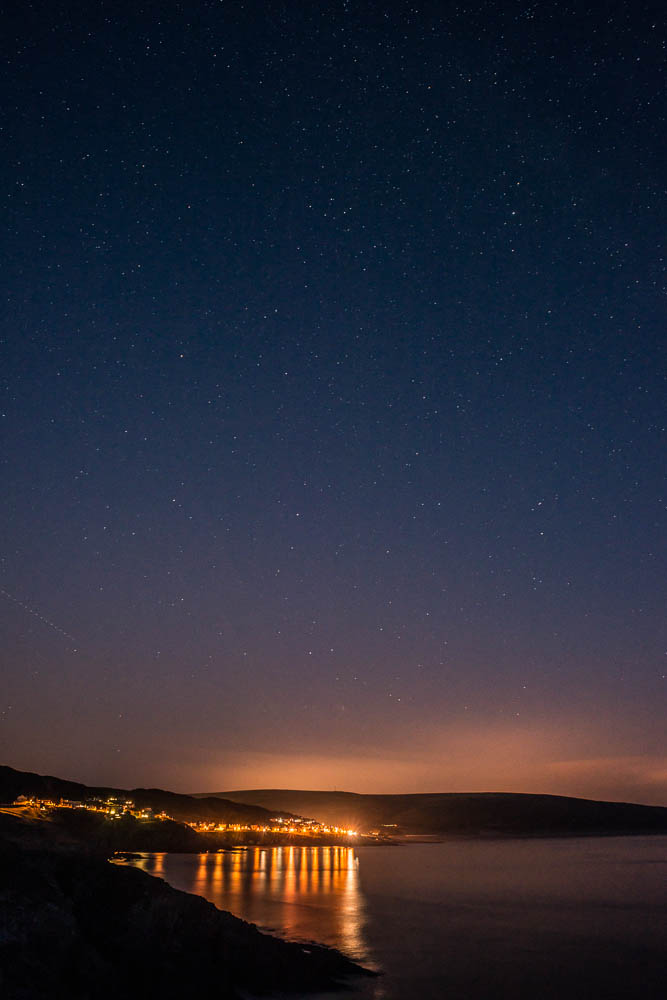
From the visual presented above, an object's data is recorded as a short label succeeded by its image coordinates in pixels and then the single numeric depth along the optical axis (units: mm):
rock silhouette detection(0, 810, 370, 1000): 18672
